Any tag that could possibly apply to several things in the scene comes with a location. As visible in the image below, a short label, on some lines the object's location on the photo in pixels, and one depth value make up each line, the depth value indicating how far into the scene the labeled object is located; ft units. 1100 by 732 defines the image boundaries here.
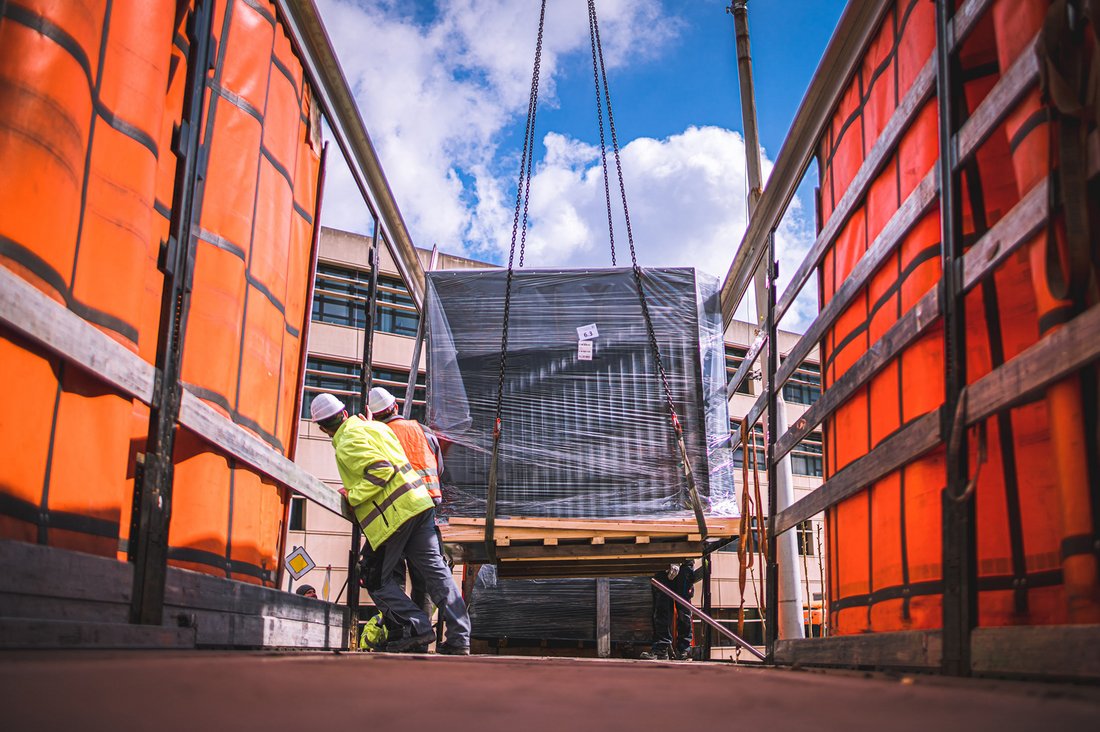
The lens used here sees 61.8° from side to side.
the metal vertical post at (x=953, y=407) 7.90
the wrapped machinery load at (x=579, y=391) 20.57
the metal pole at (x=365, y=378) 17.16
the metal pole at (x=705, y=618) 17.61
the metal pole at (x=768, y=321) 16.76
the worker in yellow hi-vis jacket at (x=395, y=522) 17.14
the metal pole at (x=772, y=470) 15.55
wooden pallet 19.01
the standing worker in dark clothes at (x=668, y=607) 25.91
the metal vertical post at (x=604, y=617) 33.88
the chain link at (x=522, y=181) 20.93
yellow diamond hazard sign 39.22
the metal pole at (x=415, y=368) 23.22
